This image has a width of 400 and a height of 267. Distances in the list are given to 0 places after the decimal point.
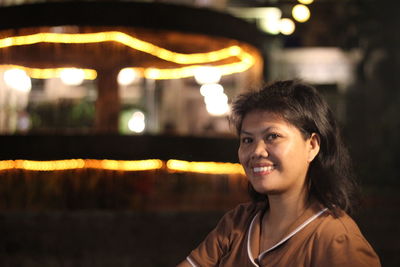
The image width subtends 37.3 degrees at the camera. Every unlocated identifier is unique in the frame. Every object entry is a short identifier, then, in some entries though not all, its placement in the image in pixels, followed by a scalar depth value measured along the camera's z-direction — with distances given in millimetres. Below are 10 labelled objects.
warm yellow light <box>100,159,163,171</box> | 8188
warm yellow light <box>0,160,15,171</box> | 8438
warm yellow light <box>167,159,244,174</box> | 8508
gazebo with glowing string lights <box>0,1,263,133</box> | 8023
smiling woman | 2089
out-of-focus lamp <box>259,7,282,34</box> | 23000
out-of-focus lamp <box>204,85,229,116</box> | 17922
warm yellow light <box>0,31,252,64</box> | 9031
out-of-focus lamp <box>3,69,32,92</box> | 14812
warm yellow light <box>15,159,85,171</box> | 8086
